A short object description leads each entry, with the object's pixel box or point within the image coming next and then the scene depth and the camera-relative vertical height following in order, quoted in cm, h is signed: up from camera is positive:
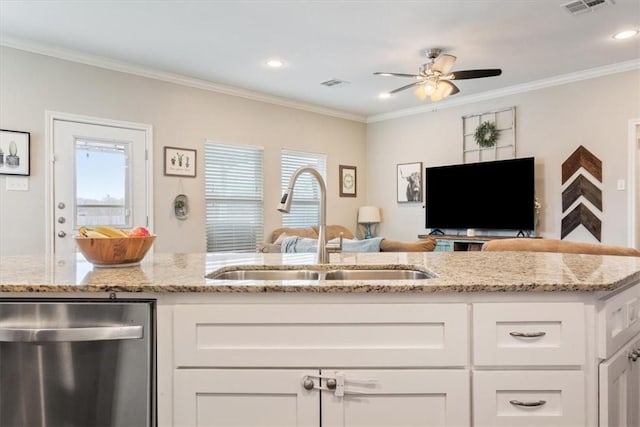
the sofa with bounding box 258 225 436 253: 328 -23
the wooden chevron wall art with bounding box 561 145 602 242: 459 +25
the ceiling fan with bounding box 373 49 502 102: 359 +121
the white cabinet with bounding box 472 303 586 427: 120 -43
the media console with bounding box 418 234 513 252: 523 -33
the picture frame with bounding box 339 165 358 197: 655 +55
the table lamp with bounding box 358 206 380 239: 657 +2
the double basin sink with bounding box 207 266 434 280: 168 -23
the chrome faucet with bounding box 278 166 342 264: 170 -2
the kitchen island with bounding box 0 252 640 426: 121 -39
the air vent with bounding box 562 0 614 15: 310 +155
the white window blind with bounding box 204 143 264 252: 513 +25
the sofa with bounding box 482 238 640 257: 248 -20
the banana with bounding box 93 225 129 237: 164 -6
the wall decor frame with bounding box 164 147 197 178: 467 +62
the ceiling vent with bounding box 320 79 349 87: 497 +158
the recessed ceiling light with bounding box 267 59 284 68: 429 +158
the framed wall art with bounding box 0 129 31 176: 365 +57
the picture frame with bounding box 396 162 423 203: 623 +50
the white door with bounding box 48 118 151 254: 396 +39
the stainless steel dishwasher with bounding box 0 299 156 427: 123 -43
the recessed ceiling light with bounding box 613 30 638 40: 365 +157
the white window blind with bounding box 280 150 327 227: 588 +41
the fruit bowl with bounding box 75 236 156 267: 157 -12
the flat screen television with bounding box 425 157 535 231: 498 +26
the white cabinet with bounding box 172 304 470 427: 121 -42
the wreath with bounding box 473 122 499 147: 542 +104
